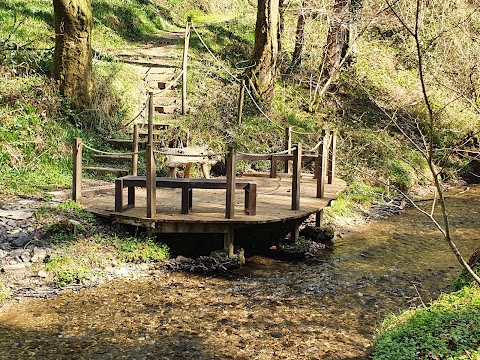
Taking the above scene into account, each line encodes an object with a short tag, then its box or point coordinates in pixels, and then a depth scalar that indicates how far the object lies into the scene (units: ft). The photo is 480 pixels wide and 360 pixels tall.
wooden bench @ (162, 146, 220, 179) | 31.96
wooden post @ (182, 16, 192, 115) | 44.30
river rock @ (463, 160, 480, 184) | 57.11
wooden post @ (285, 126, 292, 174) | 41.70
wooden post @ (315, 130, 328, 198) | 31.91
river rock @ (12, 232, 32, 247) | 23.67
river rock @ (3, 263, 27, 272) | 22.13
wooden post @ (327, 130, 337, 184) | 36.57
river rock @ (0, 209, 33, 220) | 25.08
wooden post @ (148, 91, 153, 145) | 27.66
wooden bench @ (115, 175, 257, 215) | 25.57
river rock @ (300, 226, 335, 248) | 32.73
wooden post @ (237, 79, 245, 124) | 46.26
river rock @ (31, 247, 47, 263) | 22.91
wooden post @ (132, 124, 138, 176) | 34.34
